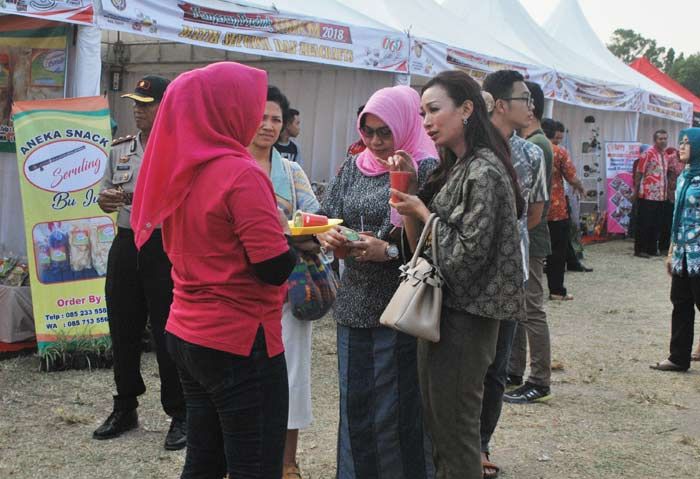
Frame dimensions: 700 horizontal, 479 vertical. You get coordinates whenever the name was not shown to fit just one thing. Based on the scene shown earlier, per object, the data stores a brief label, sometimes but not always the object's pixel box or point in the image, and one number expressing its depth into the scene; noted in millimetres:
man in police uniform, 4074
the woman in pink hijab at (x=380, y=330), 3211
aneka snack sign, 5605
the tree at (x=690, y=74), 62656
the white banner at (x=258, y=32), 6146
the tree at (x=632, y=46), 81756
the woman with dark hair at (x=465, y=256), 2762
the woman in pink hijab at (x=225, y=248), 2385
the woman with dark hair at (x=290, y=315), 3656
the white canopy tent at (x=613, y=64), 16434
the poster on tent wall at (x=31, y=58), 6121
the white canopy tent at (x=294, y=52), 6598
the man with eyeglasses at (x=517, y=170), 3848
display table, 5805
